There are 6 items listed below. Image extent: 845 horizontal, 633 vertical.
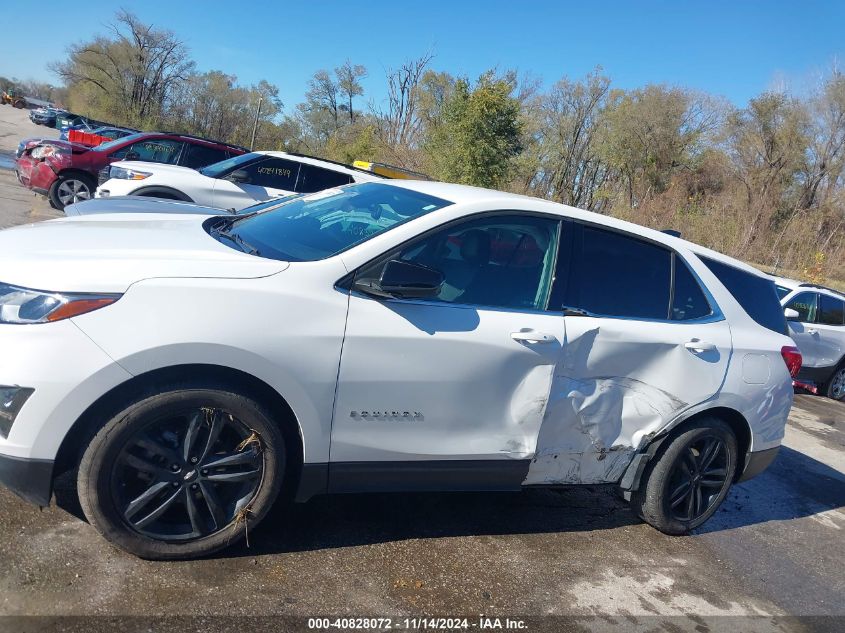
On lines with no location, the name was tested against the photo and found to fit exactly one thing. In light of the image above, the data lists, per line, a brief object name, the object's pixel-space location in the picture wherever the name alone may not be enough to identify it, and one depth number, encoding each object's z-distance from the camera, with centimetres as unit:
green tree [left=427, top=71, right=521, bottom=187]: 2038
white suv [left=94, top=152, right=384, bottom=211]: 916
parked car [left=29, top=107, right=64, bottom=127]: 5238
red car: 1091
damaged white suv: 265
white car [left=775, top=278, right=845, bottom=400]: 977
